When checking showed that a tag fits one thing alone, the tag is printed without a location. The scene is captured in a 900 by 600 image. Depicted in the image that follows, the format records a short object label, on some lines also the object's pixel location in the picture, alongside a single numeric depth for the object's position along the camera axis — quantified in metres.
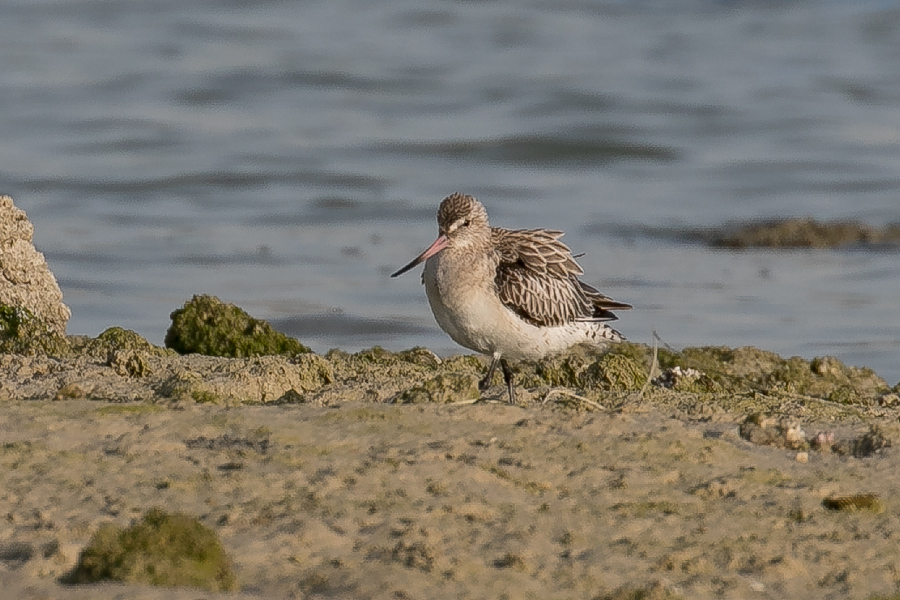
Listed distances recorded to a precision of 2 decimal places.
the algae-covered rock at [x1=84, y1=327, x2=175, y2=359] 13.25
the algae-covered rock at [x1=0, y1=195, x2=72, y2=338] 14.35
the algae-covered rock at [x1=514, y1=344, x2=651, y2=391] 12.35
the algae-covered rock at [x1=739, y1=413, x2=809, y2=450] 9.76
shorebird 13.75
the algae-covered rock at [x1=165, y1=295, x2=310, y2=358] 15.20
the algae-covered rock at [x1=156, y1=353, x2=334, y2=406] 10.69
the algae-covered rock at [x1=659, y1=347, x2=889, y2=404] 14.00
